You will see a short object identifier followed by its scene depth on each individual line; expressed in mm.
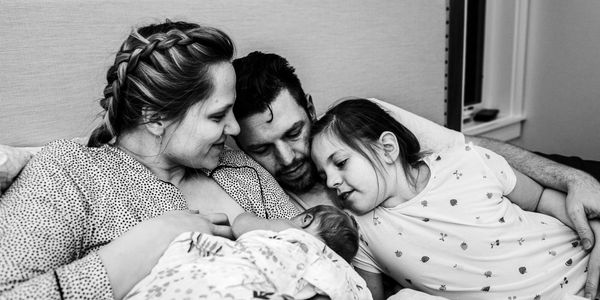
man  1597
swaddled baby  1016
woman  1111
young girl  1549
